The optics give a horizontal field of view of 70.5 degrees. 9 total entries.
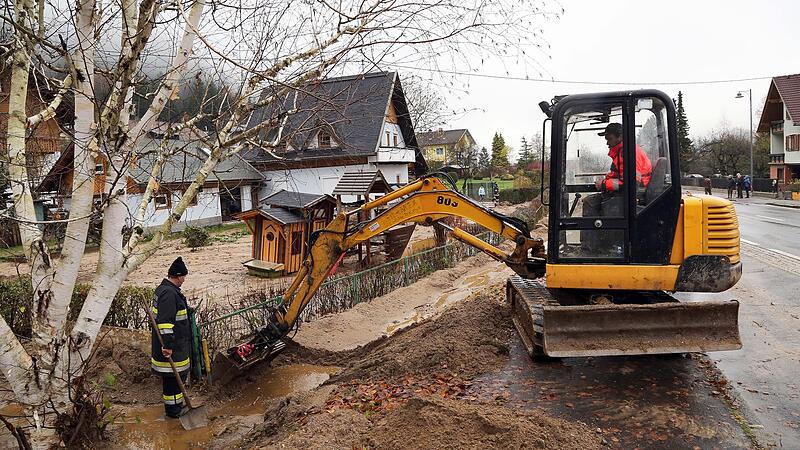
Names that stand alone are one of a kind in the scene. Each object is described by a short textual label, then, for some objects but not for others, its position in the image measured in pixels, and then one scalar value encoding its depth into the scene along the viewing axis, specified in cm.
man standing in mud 627
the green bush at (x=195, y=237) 2204
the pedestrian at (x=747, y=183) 3987
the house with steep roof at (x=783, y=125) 4047
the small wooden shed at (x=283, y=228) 1539
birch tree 446
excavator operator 605
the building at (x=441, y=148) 3822
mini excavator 570
